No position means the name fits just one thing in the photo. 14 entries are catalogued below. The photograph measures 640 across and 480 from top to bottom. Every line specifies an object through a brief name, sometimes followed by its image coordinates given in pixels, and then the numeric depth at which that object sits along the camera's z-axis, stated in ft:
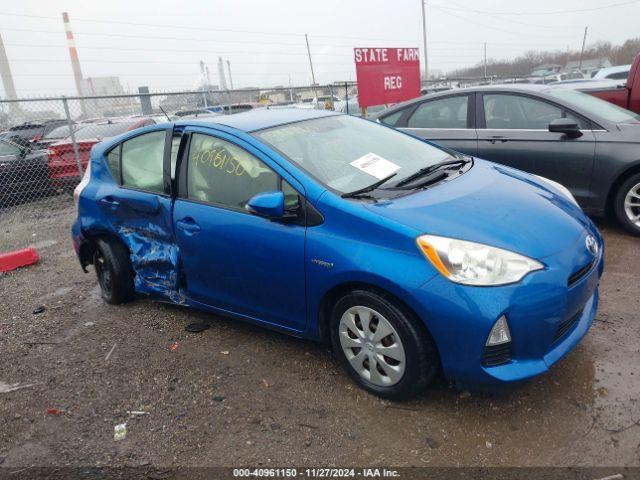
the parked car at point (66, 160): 29.71
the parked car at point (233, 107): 38.69
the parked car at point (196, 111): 35.75
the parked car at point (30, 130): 32.68
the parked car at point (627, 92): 22.26
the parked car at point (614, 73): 40.45
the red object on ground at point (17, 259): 18.63
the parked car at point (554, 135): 15.80
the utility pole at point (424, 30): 117.60
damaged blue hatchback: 7.77
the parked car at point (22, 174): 29.58
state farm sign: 31.86
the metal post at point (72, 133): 27.55
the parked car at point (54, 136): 31.45
